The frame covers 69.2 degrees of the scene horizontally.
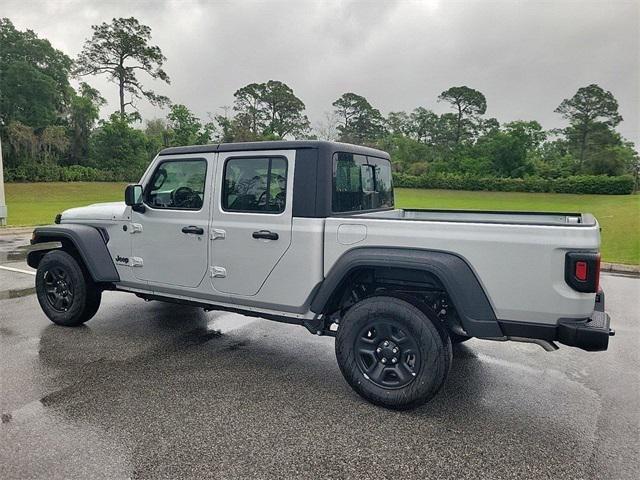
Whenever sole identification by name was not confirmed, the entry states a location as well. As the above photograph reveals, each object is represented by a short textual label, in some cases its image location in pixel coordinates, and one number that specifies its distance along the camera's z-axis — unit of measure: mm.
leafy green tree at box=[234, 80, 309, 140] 67188
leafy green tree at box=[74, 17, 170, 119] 53062
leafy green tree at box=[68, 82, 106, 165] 49719
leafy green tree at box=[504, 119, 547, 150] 59281
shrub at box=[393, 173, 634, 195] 43219
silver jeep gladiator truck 2855
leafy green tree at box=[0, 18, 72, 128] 47812
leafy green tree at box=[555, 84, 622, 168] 61875
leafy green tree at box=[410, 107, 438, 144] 73875
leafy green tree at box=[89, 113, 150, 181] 48094
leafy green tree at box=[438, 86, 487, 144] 73500
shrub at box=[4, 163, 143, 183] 39938
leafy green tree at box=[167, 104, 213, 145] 55406
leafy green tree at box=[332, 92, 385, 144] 71812
